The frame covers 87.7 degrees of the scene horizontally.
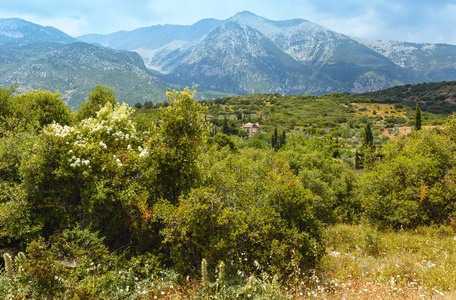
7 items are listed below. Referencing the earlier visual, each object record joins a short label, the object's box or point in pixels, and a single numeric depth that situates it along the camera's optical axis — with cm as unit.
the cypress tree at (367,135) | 5280
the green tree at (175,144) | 825
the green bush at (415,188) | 1311
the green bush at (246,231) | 660
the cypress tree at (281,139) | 7081
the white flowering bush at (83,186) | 753
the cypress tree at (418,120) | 4529
